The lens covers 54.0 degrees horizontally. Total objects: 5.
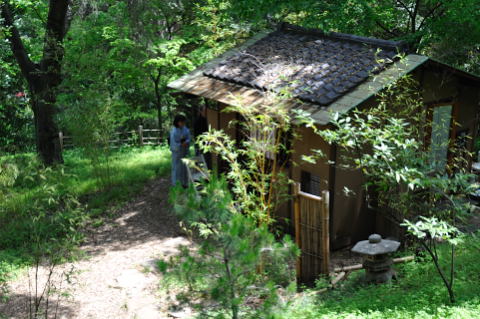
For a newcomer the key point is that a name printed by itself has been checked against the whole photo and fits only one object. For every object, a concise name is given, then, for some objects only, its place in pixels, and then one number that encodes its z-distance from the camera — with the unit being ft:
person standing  36.40
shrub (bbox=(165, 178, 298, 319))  13.25
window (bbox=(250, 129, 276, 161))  22.22
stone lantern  21.57
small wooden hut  26.02
